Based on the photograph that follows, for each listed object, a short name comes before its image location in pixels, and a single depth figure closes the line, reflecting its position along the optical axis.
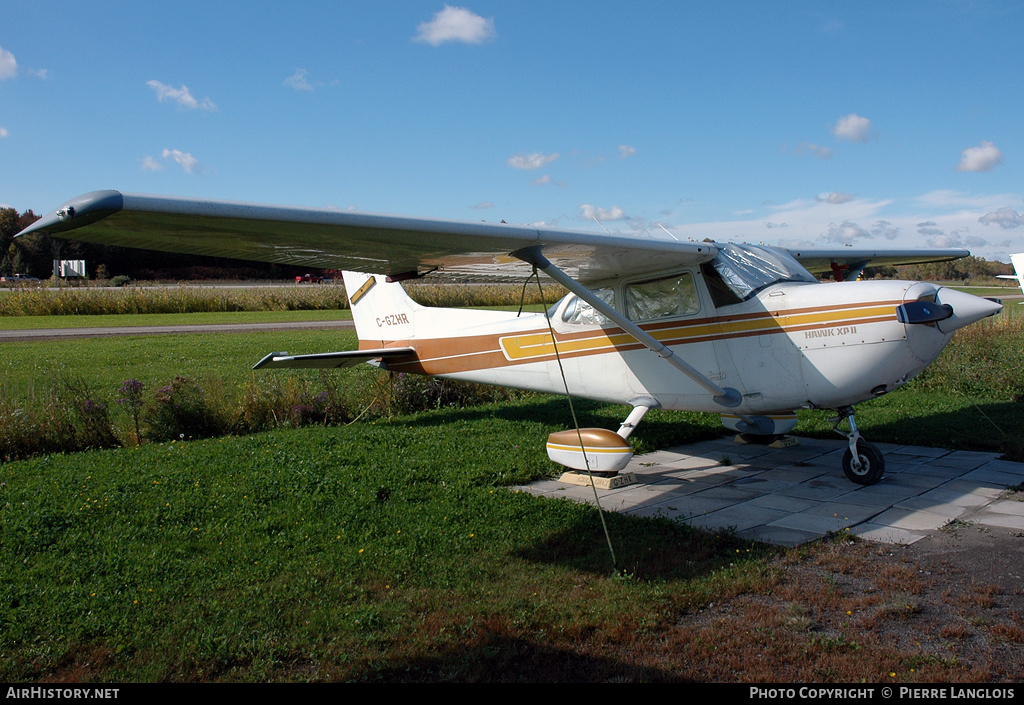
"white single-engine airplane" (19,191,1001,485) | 4.63
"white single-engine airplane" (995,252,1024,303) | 14.44
